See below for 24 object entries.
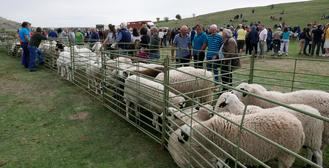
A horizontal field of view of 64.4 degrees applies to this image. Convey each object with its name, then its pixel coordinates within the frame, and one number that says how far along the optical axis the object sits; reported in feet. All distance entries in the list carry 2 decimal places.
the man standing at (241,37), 52.49
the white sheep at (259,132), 11.15
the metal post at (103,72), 22.82
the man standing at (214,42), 25.77
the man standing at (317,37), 51.96
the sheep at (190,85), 19.76
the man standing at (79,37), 55.59
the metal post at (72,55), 30.50
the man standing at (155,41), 32.37
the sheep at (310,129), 12.13
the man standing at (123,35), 32.76
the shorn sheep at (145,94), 16.65
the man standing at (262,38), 52.90
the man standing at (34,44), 37.44
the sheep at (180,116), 14.53
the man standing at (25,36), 37.81
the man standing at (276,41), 56.95
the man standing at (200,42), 28.48
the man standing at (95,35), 57.70
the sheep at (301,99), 13.83
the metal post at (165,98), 14.42
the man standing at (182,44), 29.35
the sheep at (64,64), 32.35
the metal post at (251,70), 20.83
